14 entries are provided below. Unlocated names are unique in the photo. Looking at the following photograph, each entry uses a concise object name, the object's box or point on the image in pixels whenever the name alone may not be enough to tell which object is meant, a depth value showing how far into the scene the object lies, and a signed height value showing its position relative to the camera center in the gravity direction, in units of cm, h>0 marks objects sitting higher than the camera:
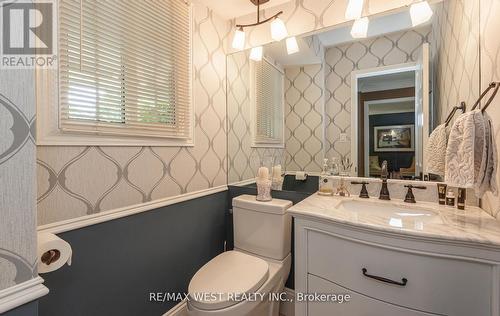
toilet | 113 -64
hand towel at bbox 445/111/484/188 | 96 +3
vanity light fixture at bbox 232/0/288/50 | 166 +91
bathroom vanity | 87 -44
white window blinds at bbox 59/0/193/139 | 104 +46
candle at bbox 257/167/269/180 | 166 -12
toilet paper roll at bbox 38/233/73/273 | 81 -35
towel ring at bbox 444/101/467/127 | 122 +24
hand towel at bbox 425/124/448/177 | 119 +3
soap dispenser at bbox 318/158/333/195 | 163 -17
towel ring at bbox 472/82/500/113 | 98 +28
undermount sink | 115 -30
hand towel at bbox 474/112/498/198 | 94 -5
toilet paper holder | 84 -36
